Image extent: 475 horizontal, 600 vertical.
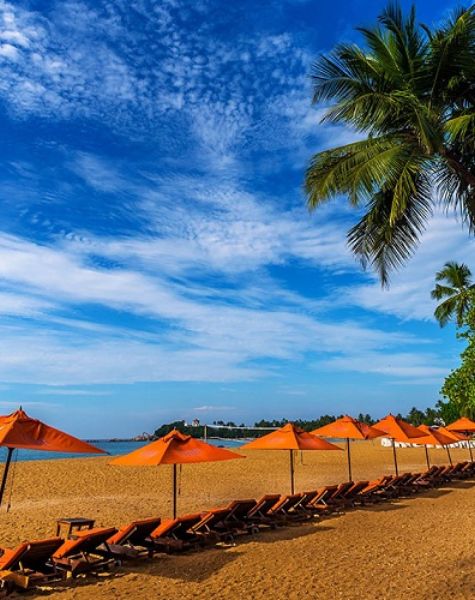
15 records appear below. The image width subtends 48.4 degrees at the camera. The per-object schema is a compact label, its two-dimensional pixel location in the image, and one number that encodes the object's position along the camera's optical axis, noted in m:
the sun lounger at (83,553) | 6.86
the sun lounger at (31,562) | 6.34
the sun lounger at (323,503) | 11.16
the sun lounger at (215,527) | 8.54
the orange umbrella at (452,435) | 17.78
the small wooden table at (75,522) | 8.52
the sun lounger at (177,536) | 7.99
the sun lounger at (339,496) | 11.58
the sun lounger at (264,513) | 9.64
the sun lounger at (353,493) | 11.96
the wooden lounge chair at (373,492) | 12.59
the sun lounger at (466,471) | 17.71
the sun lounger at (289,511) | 10.12
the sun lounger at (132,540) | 7.53
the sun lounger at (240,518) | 9.11
